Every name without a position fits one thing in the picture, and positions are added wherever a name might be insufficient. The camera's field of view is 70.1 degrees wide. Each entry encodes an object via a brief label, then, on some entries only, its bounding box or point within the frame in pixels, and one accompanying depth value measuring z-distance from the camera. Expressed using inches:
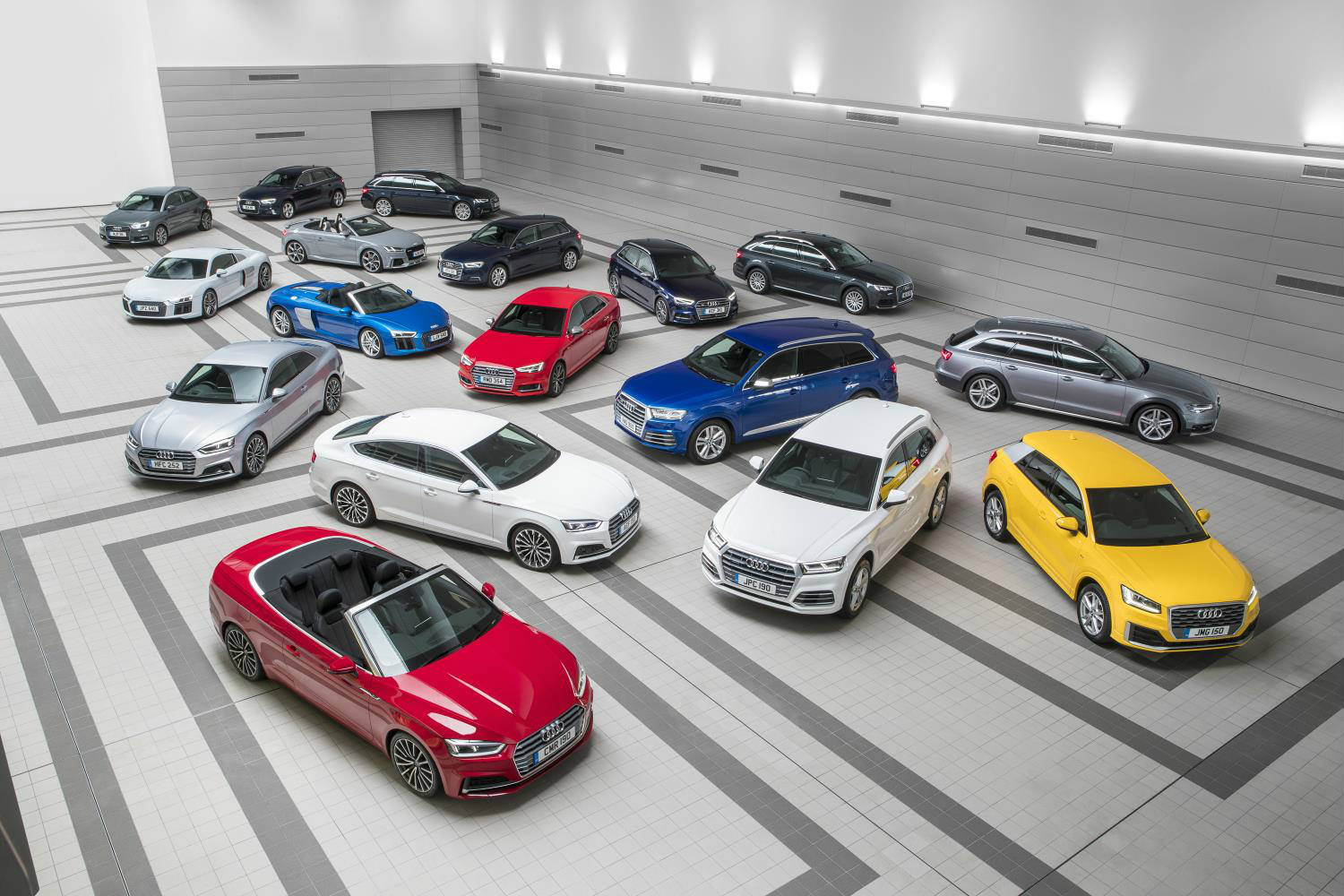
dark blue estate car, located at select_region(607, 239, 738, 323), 759.1
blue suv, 532.7
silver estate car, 573.9
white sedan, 428.8
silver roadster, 895.1
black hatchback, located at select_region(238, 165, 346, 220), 1077.1
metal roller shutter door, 1302.9
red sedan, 611.5
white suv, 390.9
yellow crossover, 373.1
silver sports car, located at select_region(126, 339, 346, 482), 491.9
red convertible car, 299.3
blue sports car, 685.9
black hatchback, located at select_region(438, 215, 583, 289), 856.3
